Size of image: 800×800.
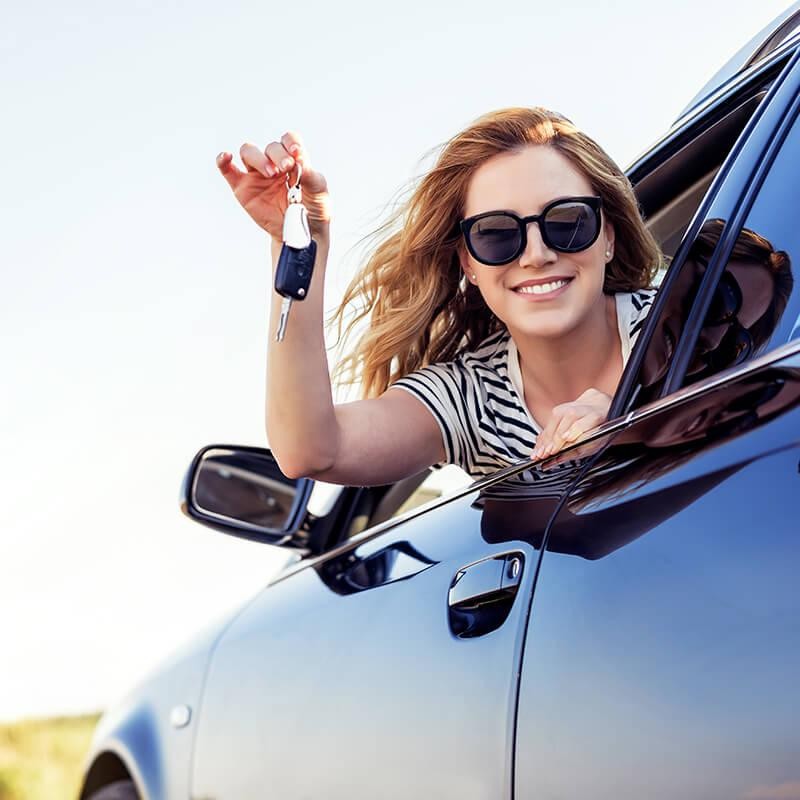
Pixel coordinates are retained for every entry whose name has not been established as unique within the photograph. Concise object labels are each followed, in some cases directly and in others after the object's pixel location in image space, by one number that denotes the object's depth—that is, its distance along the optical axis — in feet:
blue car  5.21
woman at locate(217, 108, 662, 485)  7.29
